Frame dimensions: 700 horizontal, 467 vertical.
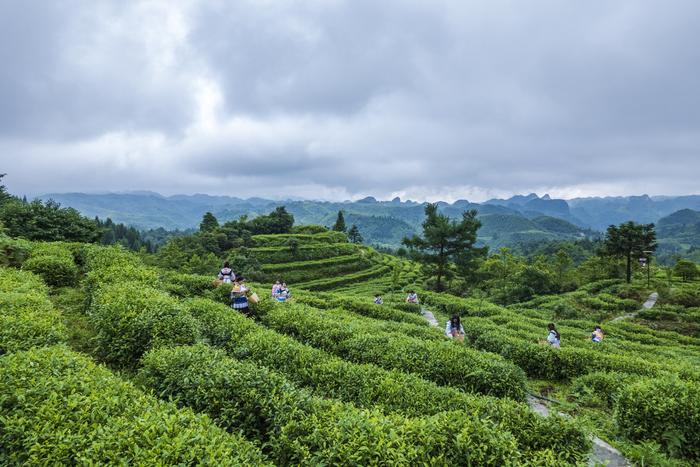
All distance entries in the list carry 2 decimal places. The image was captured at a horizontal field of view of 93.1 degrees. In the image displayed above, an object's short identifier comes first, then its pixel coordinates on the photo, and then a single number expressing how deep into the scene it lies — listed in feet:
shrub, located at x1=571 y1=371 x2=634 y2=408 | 29.50
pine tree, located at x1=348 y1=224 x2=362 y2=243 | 369.30
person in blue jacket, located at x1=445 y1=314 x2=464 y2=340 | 44.57
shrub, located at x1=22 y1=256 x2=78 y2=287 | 42.06
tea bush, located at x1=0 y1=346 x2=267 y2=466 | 12.92
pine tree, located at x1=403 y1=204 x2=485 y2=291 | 128.57
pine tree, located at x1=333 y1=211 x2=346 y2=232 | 331.16
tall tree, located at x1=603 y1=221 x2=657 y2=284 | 138.72
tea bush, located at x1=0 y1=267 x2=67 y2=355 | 21.35
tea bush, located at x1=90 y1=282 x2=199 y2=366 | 25.45
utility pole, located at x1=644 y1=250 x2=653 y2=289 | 137.77
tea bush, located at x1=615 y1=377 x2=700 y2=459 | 21.06
